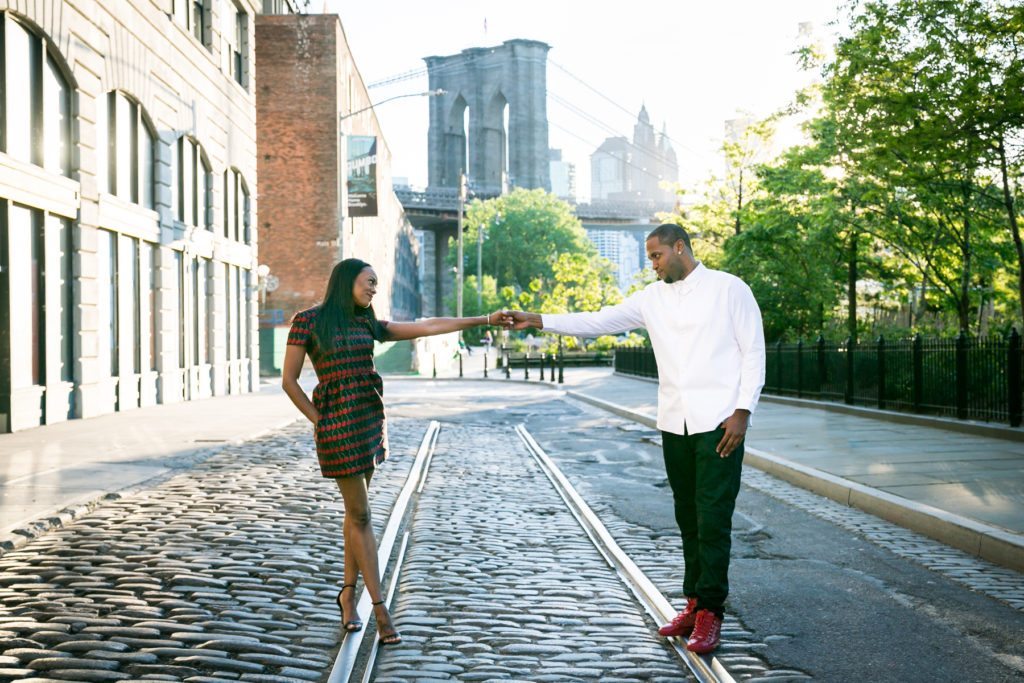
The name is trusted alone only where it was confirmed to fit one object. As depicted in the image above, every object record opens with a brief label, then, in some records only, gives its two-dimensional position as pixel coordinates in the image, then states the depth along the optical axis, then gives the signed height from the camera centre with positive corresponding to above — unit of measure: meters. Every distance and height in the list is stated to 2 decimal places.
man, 4.74 -0.27
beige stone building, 15.48 +2.35
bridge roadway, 110.56 +11.96
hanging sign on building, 37.19 +5.30
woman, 4.90 -0.27
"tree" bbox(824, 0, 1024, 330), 15.29 +3.60
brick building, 44.22 +7.57
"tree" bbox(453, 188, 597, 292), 96.69 +8.79
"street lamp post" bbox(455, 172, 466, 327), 46.01 +6.13
